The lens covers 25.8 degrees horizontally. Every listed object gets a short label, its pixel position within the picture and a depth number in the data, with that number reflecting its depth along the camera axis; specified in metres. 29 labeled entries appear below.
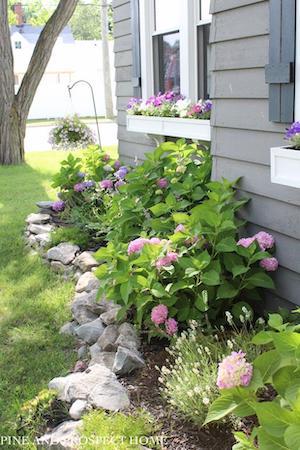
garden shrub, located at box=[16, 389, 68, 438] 2.68
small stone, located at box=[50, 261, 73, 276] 4.82
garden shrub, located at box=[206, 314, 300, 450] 1.78
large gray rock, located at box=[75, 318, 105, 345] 3.57
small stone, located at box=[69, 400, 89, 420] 2.57
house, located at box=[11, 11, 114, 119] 29.53
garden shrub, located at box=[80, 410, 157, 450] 2.31
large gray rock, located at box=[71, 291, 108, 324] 3.80
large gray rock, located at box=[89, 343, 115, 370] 3.13
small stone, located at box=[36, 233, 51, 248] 5.43
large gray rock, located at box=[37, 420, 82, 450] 2.39
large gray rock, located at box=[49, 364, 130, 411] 2.61
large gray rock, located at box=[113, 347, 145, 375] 2.98
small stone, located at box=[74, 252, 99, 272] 4.65
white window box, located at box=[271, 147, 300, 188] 2.59
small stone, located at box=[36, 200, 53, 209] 6.40
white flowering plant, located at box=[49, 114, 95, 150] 7.27
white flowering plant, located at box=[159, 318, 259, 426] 2.48
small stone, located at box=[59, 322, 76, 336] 3.80
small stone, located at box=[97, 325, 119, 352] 3.30
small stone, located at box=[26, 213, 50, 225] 6.08
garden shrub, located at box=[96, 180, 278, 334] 3.04
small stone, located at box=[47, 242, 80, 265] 4.95
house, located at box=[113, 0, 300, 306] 2.98
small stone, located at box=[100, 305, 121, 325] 3.56
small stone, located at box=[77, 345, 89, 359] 3.45
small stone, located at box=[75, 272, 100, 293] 4.14
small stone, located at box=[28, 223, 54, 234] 5.79
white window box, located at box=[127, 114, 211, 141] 4.21
